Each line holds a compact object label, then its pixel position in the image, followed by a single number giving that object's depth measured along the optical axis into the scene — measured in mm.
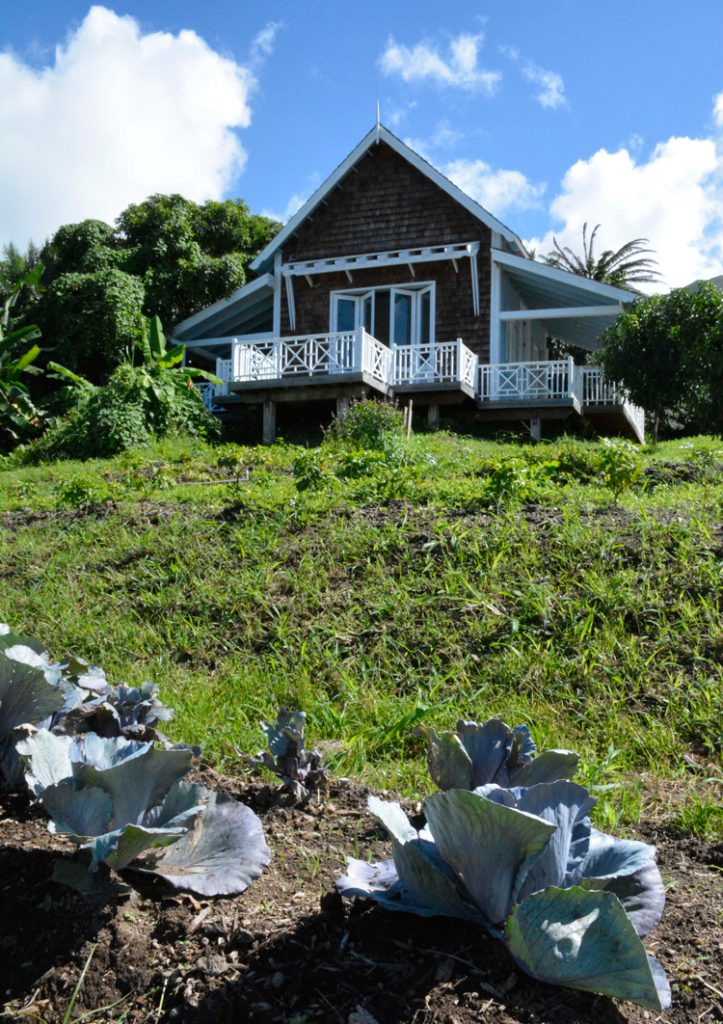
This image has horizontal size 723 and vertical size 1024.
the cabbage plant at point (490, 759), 2016
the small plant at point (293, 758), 2512
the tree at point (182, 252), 22312
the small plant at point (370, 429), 11305
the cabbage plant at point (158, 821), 1836
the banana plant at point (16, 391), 17703
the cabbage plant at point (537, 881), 1510
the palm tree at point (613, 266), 37875
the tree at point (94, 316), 20469
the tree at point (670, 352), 14117
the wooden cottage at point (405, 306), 16359
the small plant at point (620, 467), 6605
